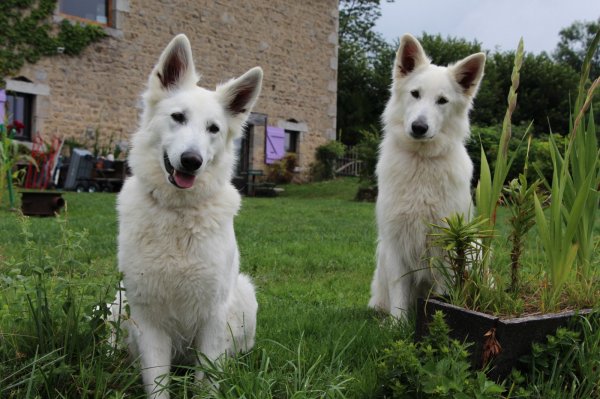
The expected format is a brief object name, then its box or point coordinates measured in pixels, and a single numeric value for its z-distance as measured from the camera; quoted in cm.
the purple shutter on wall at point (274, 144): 2016
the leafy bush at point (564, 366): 224
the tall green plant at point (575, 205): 258
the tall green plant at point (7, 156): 670
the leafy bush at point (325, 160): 2169
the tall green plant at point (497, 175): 273
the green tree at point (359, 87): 3066
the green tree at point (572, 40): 5153
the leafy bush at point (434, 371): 200
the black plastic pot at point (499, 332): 224
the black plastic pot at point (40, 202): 867
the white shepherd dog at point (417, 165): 365
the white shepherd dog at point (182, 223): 251
